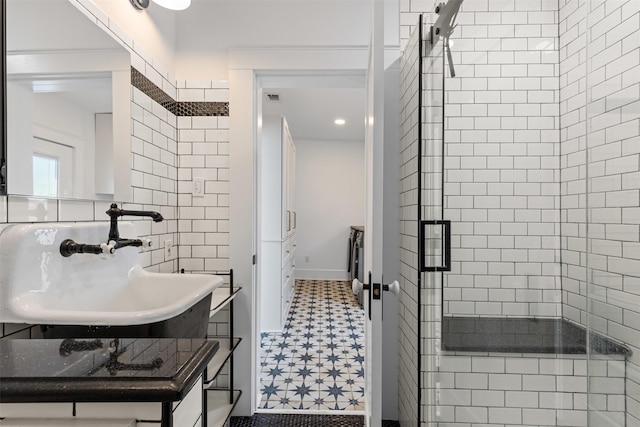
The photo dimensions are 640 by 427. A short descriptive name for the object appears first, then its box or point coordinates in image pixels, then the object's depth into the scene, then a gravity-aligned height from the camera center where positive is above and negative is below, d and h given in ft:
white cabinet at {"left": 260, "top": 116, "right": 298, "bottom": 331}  10.96 -0.43
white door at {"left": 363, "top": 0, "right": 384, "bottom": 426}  3.72 -0.04
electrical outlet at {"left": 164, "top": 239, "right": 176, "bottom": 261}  5.98 -0.77
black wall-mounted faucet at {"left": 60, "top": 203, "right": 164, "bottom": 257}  3.48 -0.39
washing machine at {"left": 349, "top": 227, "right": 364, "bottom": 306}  14.60 -2.10
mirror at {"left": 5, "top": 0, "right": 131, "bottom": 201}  3.09 +1.24
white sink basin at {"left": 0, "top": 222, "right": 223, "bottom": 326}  2.89 -0.88
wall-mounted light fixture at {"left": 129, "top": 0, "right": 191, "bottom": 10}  4.94 +3.28
